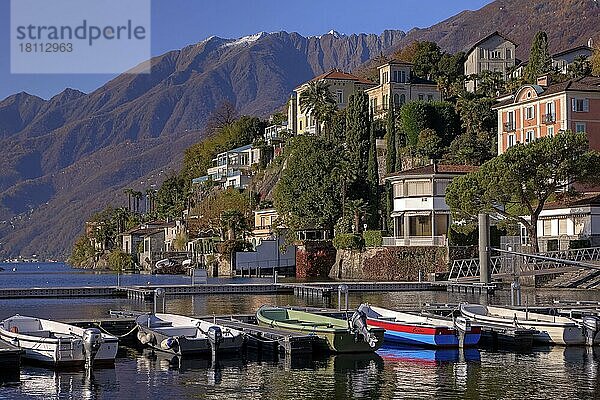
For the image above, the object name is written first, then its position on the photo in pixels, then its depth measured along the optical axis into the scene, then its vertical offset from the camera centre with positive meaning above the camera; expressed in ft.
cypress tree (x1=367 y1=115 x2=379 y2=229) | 333.62 +21.31
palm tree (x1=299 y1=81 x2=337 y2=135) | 422.00 +63.29
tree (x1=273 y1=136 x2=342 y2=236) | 343.67 +21.39
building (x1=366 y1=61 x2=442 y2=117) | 405.39 +66.02
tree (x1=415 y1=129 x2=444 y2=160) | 346.95 +36.02
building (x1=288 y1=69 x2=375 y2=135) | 453.58 +73.74
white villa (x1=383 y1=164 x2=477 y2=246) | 281.95 +12.35
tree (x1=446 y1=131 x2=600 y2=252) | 237.45 +17.49
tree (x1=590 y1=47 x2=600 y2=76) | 366.84 +71.07
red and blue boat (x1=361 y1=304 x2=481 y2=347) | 128.06 -10.49
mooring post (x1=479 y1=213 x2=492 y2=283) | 195.72 +2.02
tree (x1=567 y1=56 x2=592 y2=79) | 357.30 +66.83
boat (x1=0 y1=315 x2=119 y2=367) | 110.22 -10.61
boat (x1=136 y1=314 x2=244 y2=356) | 119.65 -10.49
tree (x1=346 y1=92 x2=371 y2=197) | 360.28 +43.39
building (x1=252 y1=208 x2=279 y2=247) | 379.55 +9.95
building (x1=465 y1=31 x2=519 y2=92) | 436.76 +85.27
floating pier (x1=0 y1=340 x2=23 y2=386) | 106.11 -12.05
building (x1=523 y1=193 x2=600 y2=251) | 251.80 +6.45
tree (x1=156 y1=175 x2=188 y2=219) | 555.04 +30.97
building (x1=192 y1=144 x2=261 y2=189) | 476.54 +41.70
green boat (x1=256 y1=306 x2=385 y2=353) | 120.57 -10.33
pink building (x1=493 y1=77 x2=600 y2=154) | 291.79 +41.33
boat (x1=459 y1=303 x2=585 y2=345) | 130.21 -9.96
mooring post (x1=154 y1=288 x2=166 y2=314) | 148.73 -6.48
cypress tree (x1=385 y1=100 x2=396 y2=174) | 347.15 +36.65
